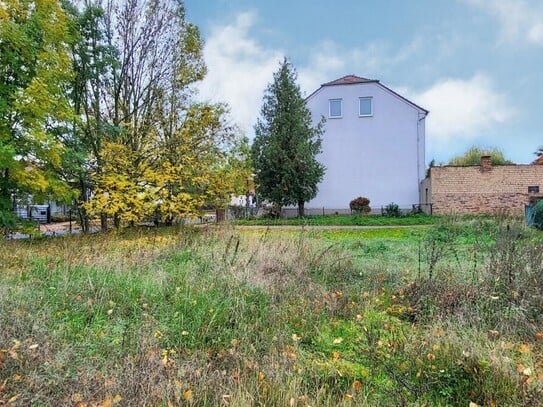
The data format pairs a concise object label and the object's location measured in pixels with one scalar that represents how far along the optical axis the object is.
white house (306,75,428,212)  26.39
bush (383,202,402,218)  23.55
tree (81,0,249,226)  11.80
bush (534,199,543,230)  13.32
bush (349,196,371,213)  25.59
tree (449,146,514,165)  34.81
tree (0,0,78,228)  9.47
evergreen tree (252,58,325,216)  23.89
